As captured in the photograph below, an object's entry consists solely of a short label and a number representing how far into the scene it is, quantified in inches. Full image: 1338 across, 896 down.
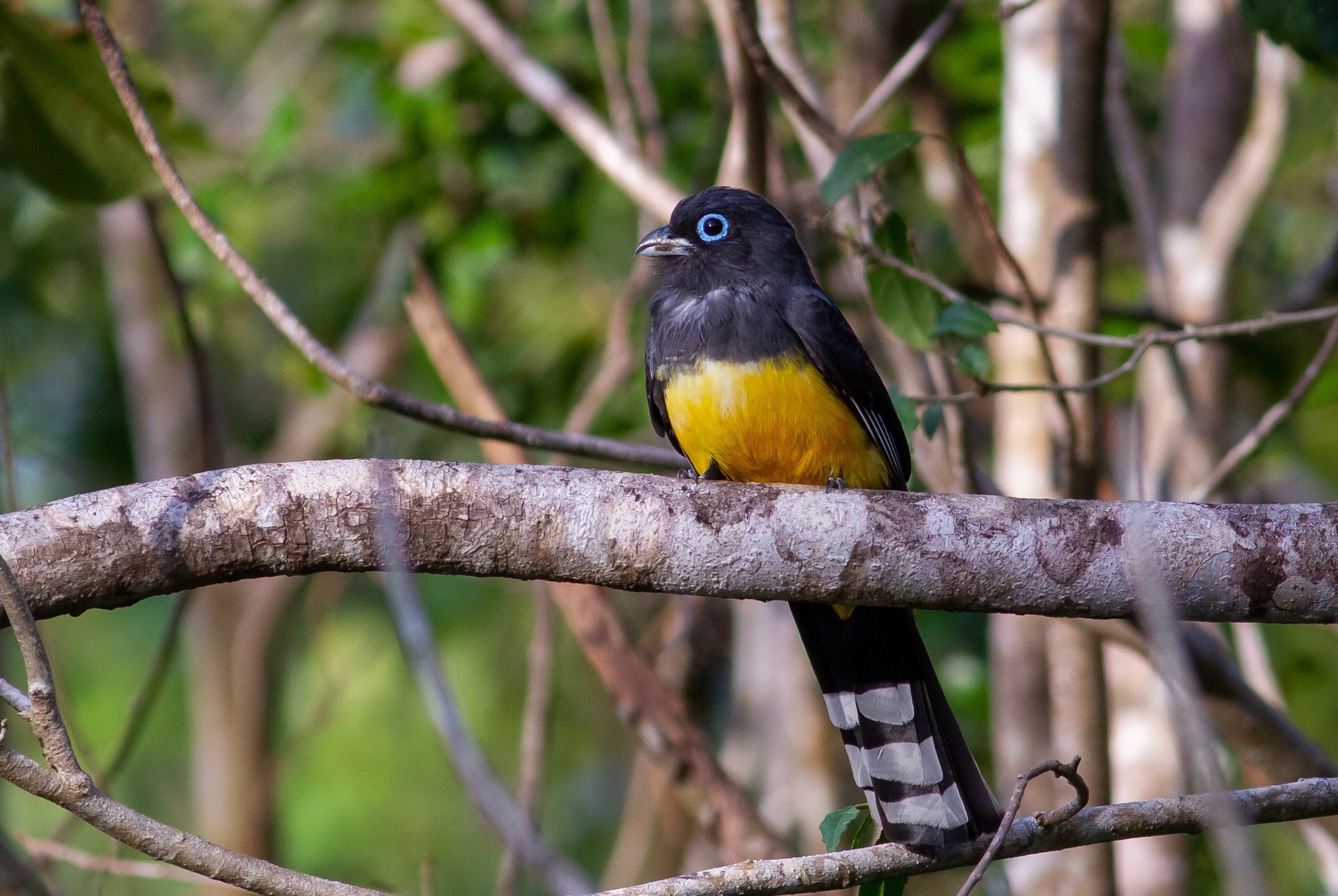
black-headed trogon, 268.7
